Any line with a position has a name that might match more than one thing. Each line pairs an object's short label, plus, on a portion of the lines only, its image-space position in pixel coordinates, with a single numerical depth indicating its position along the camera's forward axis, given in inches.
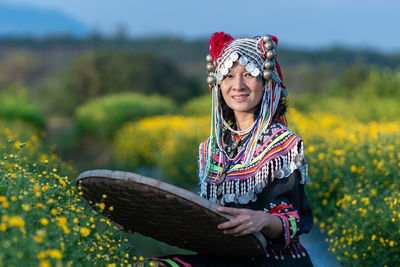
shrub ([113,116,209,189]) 328.5
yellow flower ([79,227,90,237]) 94.7
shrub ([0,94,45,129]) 479.8
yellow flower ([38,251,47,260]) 85.5
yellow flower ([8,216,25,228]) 85.8
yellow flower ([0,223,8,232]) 87.2
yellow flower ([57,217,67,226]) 91.6
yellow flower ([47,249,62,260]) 85.5
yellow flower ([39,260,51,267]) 84.8
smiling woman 106.4
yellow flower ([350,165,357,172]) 167.9
